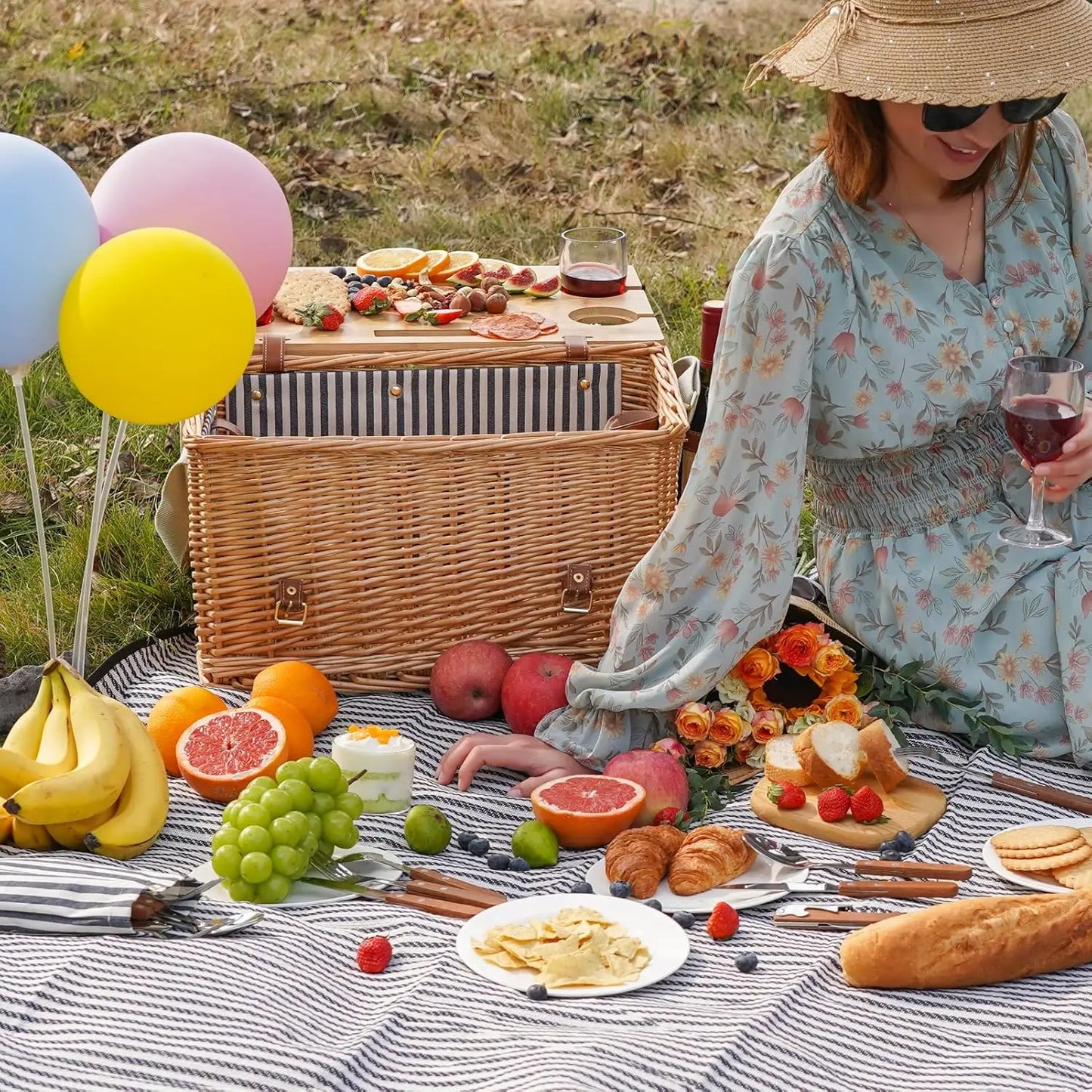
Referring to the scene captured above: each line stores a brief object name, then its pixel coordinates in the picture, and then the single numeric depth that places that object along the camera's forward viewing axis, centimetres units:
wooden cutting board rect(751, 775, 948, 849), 321
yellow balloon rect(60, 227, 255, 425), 289
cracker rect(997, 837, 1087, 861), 301
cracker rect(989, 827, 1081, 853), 304
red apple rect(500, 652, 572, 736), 375
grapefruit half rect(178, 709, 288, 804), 345
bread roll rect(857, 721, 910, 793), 332
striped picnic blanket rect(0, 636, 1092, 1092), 227
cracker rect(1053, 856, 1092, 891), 295
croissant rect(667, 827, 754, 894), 298
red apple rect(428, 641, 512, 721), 392
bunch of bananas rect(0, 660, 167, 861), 309
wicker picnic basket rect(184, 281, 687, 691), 395
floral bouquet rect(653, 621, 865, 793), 354
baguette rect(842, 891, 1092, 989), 258
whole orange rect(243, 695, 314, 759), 356
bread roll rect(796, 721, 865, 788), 332
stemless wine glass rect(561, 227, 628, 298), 450
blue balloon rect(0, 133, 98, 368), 290
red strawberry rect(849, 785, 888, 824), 322
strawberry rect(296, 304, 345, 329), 419
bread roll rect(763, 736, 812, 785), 338
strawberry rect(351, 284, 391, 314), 433
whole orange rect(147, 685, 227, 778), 364
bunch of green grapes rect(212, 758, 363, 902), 293
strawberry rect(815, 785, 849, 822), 323
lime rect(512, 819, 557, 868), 322
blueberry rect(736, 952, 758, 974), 269
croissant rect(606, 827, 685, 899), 300
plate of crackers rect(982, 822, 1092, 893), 299
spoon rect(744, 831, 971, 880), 303
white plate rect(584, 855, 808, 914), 295
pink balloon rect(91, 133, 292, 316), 327
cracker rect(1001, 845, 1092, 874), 299
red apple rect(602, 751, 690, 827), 336
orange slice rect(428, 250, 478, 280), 458
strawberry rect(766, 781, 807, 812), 329
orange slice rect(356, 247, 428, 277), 460
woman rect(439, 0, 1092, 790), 333
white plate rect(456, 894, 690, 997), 262
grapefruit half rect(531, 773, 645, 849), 325
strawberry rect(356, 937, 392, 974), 268
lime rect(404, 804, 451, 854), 326
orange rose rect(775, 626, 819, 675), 358
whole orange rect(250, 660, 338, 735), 375
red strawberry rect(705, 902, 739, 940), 283
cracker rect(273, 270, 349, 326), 428
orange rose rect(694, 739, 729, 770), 355
